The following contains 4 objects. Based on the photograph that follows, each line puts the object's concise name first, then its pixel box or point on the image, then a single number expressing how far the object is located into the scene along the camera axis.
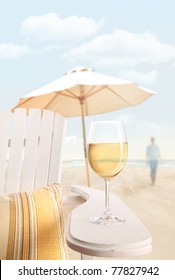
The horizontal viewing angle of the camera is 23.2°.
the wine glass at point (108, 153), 0.88
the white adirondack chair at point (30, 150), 1.59
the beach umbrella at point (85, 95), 3.89
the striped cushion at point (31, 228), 1.06
